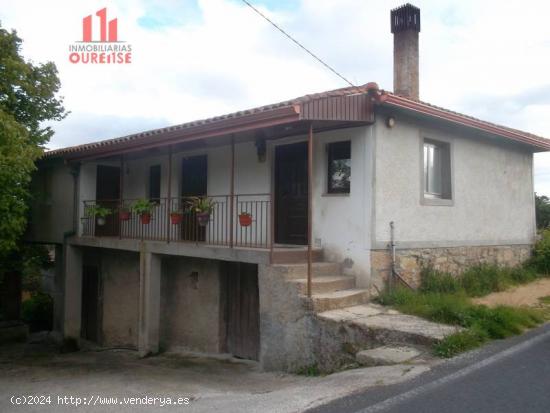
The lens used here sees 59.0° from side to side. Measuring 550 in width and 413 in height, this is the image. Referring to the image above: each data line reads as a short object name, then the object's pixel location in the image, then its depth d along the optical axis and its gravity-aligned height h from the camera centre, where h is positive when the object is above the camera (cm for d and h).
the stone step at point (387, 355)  526 -127
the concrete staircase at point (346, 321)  567 -102
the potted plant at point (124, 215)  1056 +56
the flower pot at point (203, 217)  841 +41
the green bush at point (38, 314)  1789 -275
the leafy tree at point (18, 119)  818 +269
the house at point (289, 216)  702 +48
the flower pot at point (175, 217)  910 +44
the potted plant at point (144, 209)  980 +64
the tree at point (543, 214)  1894 +105
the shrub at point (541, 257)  1066 -36
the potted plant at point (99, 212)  1073 +63
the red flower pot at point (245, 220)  777 +33
